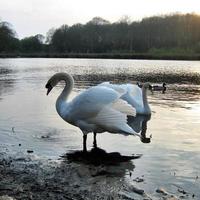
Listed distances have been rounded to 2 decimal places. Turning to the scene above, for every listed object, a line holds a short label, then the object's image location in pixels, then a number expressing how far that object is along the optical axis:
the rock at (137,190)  4.50
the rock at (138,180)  4.90
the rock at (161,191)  4.53
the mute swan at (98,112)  6.08
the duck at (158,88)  14.66
